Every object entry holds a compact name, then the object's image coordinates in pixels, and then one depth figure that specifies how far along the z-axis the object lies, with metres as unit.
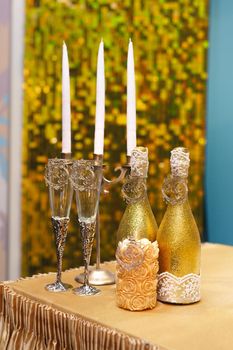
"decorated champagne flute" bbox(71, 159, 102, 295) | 1.02
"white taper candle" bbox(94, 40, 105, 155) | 1.11
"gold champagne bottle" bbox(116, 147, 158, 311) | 0.97
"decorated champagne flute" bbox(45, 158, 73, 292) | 1.06
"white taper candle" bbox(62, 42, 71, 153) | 1.12
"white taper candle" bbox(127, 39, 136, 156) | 1.12
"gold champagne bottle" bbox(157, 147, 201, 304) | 1.01
